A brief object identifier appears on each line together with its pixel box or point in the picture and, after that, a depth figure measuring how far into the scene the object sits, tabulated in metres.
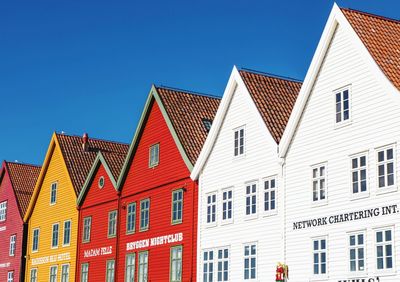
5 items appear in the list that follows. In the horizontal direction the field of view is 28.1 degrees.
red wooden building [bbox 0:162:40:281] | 63.68
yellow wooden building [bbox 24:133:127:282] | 56.03
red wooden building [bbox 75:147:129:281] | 50.50
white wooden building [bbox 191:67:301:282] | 35.72
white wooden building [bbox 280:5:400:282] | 29.12
